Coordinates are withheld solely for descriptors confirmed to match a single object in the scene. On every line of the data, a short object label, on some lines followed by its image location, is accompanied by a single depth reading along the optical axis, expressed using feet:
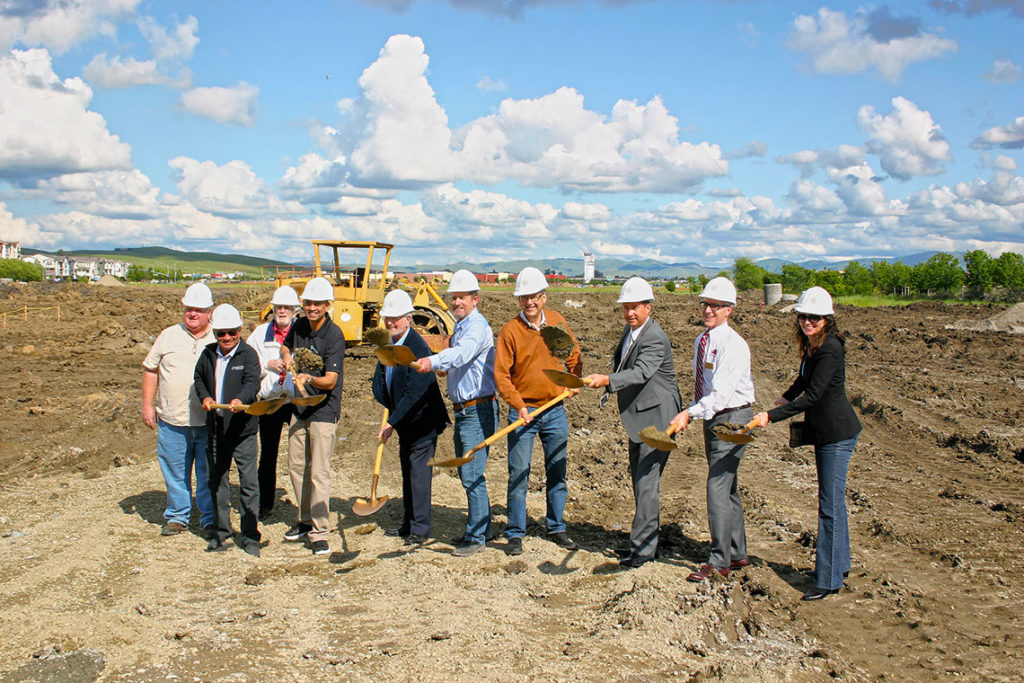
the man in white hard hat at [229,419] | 19.12
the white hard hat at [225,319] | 18.89
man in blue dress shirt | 18.51
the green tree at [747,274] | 236.84
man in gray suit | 17.48
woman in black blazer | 16.08
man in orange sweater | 18.38
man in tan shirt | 19.74
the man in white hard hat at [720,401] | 16.76
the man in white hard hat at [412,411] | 19.22
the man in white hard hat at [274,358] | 20.27
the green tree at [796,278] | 198.08
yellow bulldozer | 51.11
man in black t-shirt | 18.93
